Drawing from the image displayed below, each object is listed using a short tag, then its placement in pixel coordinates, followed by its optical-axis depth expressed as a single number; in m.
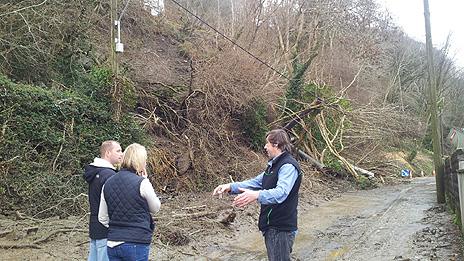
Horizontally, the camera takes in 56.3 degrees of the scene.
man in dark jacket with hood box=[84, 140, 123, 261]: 4.27
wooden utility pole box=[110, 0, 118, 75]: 11.39
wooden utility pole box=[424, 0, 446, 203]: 12.92
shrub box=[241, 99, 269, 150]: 16.66
